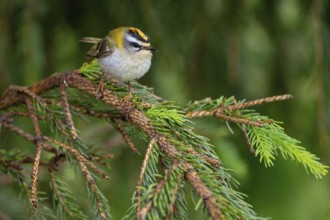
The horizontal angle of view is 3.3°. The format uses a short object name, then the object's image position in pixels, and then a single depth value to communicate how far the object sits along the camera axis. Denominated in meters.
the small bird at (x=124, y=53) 5.37
